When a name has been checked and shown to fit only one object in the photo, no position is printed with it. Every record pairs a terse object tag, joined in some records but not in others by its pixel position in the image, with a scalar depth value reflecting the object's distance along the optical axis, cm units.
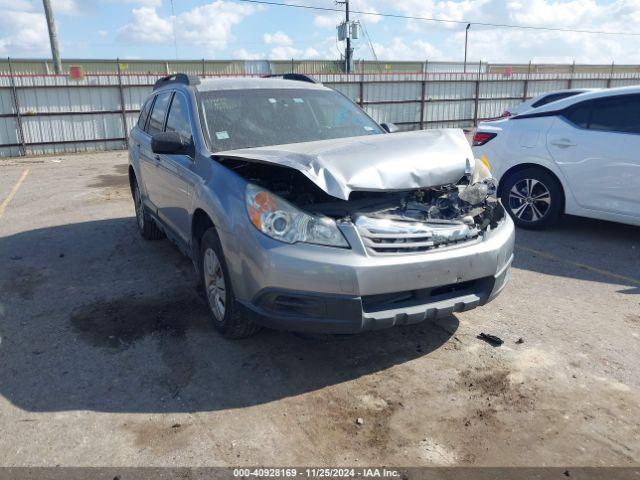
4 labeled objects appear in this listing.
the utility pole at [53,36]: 1867
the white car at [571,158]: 572
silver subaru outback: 300
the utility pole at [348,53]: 2987
